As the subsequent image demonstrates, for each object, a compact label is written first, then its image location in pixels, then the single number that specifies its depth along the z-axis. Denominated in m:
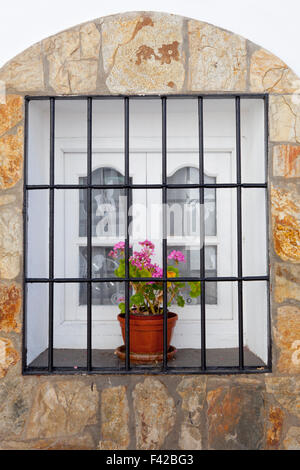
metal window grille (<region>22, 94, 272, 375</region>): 1.94
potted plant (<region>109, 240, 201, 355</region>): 2.10
